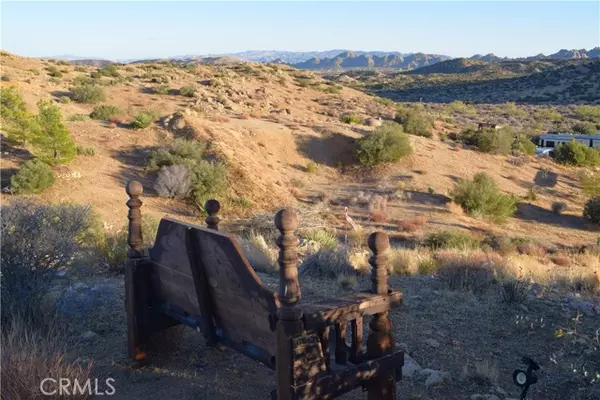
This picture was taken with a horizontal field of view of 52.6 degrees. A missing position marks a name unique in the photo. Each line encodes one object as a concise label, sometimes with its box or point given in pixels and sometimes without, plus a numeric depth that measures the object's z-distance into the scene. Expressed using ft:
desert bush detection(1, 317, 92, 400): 13.43
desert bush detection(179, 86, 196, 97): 115.85
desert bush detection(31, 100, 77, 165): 58.44
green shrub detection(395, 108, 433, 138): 107.07
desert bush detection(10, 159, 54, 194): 52.60
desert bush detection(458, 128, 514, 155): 96.32
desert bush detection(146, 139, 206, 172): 63.26
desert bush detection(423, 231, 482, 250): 49.70
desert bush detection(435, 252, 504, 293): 25.39
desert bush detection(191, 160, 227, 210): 59.72
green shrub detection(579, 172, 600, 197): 83.25
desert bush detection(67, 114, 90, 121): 80.94
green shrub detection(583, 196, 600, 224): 70.49
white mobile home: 114.62
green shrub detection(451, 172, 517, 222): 68.33
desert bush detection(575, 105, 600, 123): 169.77
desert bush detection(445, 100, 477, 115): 173.36
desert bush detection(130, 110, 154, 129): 75.61
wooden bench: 11.46
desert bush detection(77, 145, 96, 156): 64.18
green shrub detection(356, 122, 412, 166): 80.69
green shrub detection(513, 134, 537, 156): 100.32
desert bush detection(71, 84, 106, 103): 99.66
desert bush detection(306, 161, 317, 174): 79.00
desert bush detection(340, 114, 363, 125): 106.52
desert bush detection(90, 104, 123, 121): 84.33
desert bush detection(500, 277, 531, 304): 23.27
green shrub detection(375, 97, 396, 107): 147.09
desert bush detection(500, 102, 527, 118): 173.68
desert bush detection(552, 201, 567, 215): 75.10
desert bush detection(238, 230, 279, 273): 28.99
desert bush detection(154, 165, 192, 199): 59.41
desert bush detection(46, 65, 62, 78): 124.06
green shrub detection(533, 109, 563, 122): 167.37
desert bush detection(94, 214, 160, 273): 27.48
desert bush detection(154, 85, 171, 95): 115.69
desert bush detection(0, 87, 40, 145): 60.23
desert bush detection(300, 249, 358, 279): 27.55
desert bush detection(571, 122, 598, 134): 139.71
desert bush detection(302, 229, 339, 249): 39.13
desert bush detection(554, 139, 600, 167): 96.89
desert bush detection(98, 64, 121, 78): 136.36
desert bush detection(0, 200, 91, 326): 18.15
